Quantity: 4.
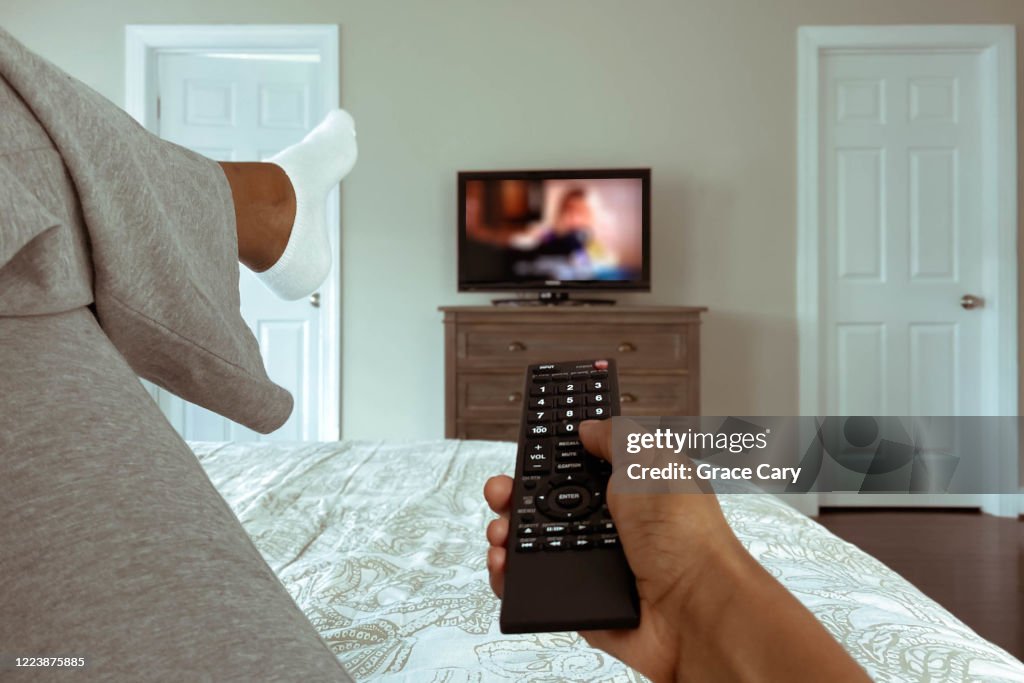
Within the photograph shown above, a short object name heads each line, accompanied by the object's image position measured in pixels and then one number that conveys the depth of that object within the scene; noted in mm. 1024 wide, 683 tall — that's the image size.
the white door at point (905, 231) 3117
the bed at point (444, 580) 540
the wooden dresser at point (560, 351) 2705
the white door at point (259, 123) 3225
